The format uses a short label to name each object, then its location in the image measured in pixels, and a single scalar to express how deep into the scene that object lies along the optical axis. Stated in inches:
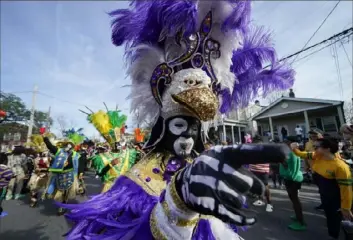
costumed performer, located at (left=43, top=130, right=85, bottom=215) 223.5
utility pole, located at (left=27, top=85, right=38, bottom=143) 636.4
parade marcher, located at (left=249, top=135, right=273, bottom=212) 206.6
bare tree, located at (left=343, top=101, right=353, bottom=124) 742.5
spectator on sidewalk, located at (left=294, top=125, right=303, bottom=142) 536.4
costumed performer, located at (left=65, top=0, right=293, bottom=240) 38.1
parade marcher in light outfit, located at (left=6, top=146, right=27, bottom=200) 289.5
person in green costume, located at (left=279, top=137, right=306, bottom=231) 164.2
